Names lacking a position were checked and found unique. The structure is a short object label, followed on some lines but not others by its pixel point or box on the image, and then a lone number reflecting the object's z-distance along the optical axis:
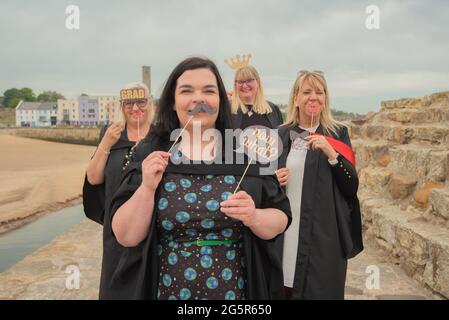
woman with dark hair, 1.68
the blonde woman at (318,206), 2.92
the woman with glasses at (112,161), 2.94
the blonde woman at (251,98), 4.11
